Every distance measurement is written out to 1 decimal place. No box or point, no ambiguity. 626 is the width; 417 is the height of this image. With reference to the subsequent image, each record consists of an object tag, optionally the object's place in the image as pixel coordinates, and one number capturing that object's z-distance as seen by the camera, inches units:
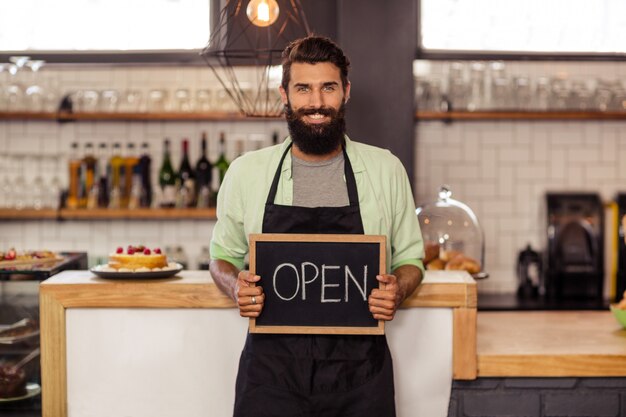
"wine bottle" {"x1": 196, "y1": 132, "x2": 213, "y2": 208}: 210.8
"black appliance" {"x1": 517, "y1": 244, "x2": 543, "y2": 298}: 204.2
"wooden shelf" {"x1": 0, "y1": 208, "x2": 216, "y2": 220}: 201.5
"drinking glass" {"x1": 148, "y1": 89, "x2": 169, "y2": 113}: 205.2
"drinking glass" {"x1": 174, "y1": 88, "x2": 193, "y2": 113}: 205.0
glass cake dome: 127.4
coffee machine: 197.3
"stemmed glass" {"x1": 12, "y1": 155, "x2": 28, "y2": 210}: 207.0
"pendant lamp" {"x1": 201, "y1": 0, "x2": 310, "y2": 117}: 122.8
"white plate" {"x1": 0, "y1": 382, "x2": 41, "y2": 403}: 115.1
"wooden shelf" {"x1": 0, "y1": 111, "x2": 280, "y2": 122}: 201.4
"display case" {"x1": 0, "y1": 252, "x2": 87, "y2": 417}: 113.1
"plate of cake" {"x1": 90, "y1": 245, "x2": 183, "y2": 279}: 108.7
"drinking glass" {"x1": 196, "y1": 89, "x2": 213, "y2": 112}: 203.5
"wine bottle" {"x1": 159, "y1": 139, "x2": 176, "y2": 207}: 213.5
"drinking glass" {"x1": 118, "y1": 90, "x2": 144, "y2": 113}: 205.2
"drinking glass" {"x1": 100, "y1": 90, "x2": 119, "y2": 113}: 205.9
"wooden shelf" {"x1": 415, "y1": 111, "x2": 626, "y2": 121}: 198.5
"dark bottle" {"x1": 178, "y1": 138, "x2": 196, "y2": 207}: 205.9
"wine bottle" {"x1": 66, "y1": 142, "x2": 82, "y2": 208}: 207.8
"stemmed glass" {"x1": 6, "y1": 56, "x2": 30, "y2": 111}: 205.9
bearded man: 92.1
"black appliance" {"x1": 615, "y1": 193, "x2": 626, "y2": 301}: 202.1
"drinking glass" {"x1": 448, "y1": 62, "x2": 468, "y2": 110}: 200.8
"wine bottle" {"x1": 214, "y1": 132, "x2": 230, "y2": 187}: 210.8
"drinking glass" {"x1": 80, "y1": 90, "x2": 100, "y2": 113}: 205.9
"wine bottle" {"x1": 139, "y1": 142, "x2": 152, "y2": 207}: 210.4
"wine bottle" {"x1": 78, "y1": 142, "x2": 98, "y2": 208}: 205.6
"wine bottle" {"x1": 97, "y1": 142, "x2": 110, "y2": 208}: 208.4
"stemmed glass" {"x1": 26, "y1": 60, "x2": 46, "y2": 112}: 206.1
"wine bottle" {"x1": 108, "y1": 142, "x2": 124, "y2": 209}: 208.1
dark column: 150.3
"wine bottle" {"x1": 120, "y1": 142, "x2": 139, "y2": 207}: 208.8
